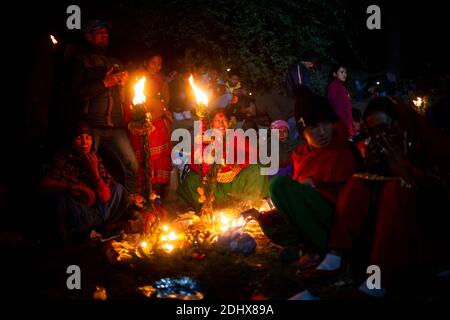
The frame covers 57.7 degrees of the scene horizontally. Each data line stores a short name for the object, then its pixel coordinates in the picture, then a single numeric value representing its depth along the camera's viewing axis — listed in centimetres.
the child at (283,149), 544
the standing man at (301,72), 841
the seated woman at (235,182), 624
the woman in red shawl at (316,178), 405
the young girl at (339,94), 830
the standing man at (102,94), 599
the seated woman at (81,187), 516
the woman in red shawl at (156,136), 681
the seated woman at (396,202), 343
